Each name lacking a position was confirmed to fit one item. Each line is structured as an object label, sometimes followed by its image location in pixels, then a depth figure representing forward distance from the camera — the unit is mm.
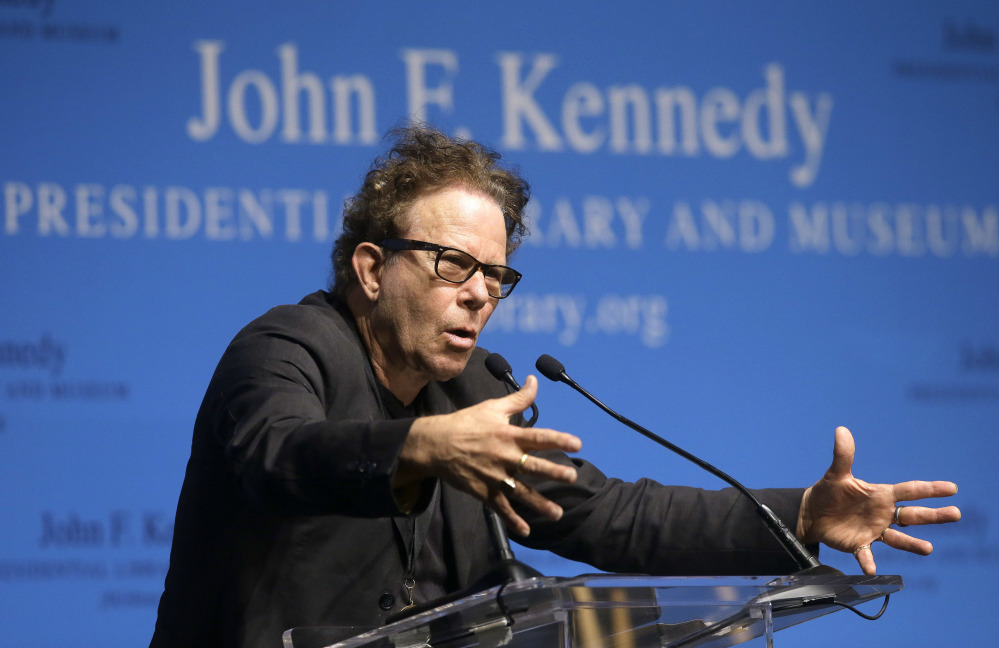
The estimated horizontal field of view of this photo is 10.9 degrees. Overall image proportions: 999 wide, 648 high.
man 5114
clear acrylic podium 5094
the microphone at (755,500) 5345
